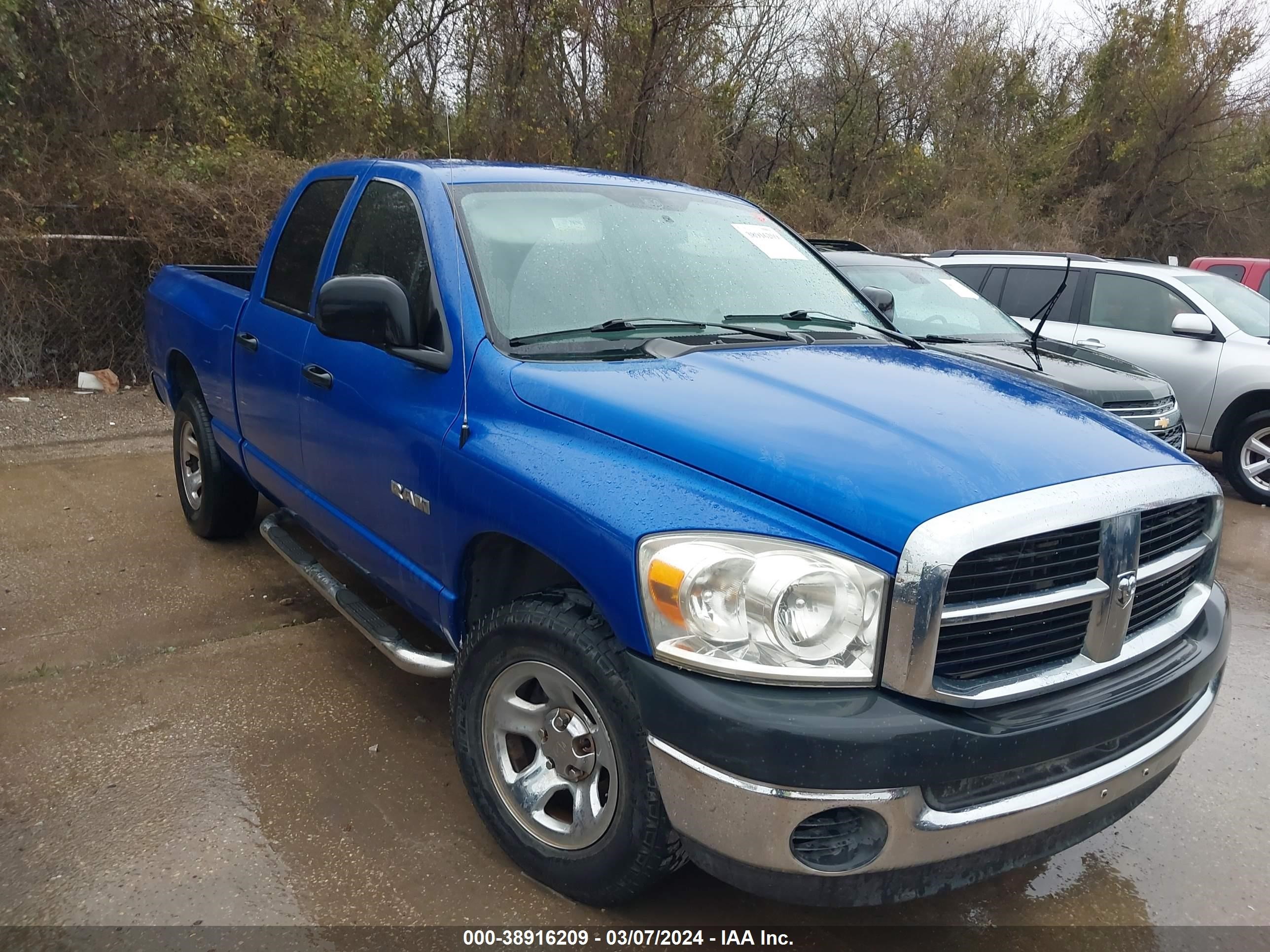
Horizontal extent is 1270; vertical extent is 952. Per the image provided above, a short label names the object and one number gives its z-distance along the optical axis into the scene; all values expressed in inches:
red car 440.1
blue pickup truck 75.8
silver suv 287.4
